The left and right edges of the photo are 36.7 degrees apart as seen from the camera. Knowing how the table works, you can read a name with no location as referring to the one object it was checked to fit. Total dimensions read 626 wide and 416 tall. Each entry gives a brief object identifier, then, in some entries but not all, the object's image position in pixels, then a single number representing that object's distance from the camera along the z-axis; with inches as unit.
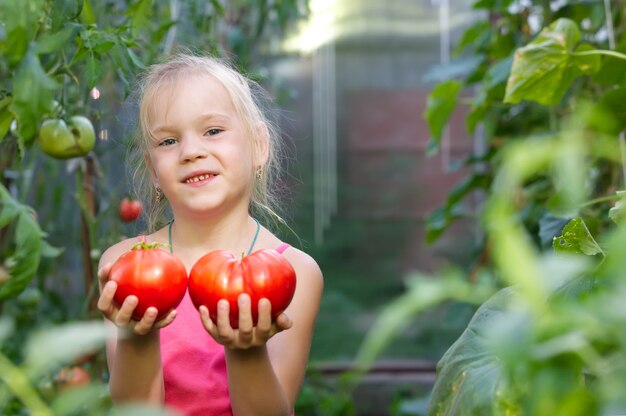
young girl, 48.3
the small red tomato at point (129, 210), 83.8
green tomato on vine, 60.2
